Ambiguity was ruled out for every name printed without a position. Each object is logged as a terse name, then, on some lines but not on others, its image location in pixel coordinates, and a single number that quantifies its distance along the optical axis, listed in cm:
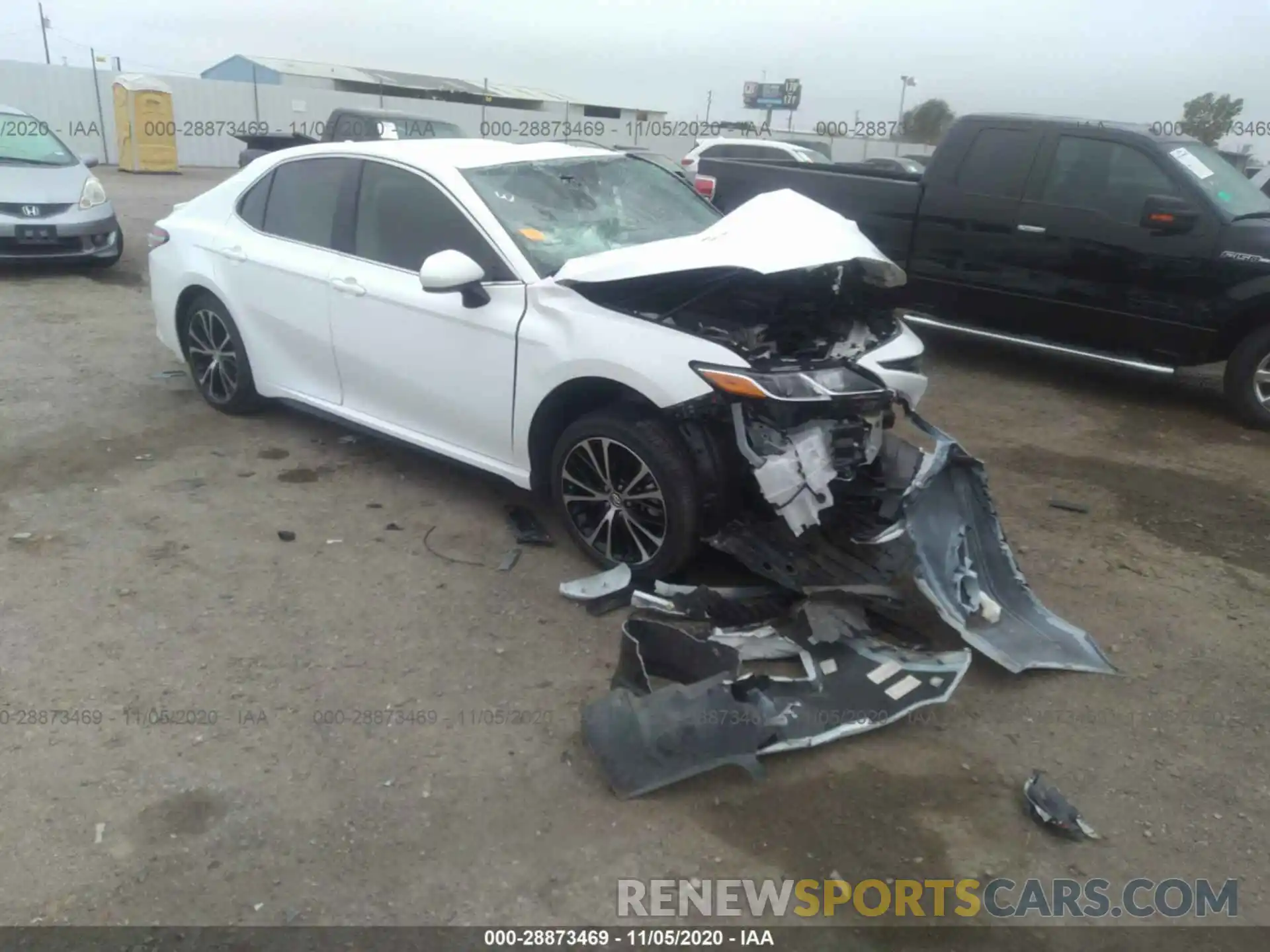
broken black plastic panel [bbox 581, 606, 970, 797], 307
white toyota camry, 385
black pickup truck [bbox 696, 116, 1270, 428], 682
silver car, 982
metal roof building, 4147
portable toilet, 2273
